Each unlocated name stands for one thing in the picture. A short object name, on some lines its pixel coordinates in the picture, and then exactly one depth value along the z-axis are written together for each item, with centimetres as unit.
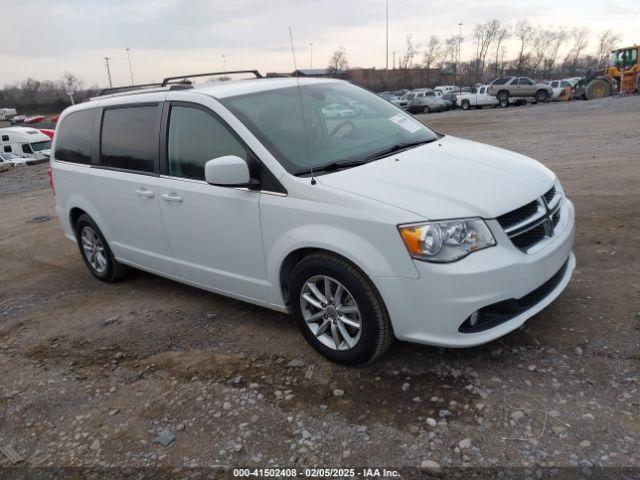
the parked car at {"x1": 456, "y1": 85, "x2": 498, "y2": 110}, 3756
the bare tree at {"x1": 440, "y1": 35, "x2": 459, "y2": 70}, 9906
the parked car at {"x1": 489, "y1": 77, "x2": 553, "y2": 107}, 3600
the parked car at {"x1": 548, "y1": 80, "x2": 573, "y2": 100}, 3600
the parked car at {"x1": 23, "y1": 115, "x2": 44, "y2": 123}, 7096
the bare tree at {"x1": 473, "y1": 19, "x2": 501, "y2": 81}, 9531
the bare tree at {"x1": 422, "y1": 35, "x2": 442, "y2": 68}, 10025
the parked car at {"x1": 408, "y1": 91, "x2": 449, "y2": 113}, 4034
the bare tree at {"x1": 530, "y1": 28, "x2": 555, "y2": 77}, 9251
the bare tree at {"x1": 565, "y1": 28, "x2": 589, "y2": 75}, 9855
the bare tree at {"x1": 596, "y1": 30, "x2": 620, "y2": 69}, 9719
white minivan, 304
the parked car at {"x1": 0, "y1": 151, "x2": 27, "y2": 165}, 2717
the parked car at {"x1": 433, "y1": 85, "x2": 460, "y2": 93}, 5425
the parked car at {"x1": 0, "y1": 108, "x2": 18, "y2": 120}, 7869
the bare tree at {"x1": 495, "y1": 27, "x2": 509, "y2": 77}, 9625
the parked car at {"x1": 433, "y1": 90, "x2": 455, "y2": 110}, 4094
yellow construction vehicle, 3441
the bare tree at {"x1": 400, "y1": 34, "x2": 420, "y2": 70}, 10262
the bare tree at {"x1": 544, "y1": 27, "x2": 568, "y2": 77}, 9350
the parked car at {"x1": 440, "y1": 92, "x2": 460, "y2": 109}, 4143
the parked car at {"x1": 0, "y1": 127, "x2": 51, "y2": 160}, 3462
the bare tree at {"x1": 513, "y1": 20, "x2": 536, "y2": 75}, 8915
